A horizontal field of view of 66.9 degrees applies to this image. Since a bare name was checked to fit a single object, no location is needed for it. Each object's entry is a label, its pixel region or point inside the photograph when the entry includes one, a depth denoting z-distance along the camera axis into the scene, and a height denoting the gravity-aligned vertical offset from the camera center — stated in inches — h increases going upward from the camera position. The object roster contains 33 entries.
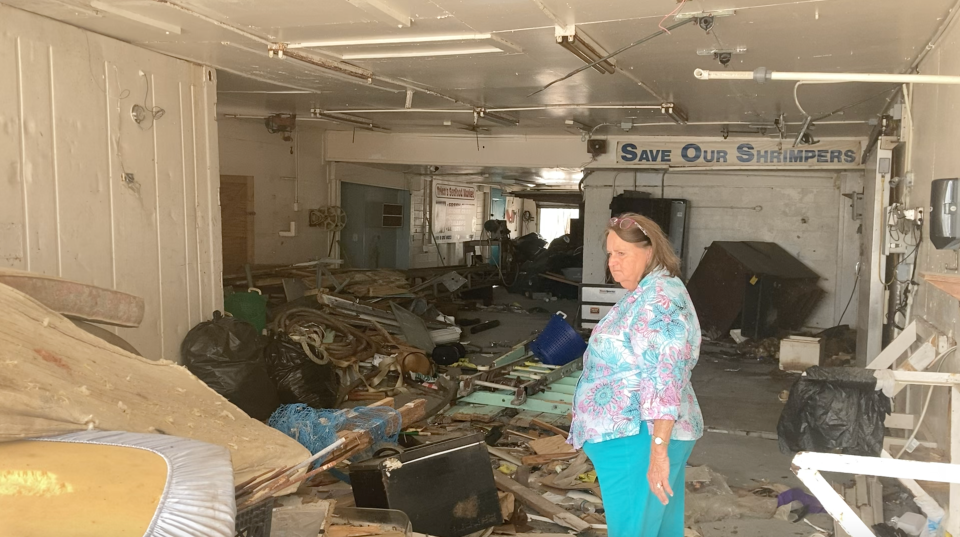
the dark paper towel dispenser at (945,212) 112.1 +1.3
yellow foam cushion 62.2 -24.8
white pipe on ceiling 106.8 +22.1
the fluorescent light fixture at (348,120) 303.0 +42.3
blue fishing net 145.6 -44.2
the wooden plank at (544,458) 185.9 -62.2
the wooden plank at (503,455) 187.3 -62.7
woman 92.7 -22.5
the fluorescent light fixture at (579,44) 157.8 +38.9
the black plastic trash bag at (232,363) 183.8 -38.5
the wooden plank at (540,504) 150.0 -62.8
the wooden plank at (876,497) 145.6 -57.9
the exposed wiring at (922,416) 126.6 -34.7
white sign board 574.6 +2.0
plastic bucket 281.1 -49.4
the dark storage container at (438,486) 133.3 -51.1
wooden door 331.0 -3.3
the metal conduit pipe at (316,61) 155.9 +41.2
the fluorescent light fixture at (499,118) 284.0 +39.9
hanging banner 340.8 +31.2
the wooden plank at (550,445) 191.6 -61.5
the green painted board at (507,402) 232.2 -61.0
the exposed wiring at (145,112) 179.0 +24.9
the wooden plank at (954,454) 106.3 -35.0
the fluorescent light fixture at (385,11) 141.3 +40.9
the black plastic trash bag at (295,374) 223.0 -49.9
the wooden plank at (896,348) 154.2 -27.4
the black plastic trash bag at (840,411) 123.8 -33.2
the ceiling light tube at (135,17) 144.8 +40.9
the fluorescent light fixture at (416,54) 182.2 +41.5
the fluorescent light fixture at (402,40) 169.0 +41.5
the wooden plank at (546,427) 211.6 -62.6
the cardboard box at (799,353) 311.7 -57.7
